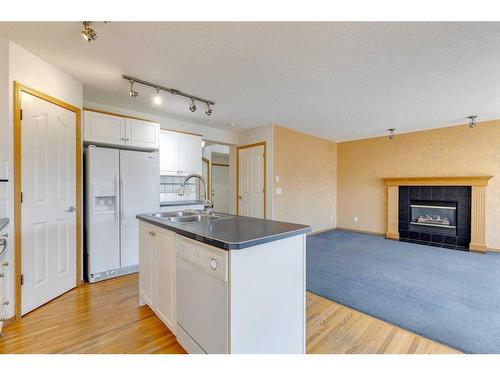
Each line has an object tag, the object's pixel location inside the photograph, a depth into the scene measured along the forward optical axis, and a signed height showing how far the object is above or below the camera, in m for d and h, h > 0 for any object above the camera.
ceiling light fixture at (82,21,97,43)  1.59 +1.06
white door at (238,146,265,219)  4.62 +0.09
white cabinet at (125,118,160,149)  3.15 +0.74
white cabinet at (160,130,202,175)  3.76 +0.56
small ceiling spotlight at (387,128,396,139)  4.79 +1.18
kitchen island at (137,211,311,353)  1.18 -0.58
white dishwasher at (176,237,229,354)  1.20 -0.65
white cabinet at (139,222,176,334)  1.69 -0.70
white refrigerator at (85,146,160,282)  2.75 -0.25
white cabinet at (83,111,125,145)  2.81 +0.73
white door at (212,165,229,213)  8.08 -0.04
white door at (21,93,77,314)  2.08 -0.15
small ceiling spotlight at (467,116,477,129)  3.88 +1.14
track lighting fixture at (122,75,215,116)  2.53 +1.17
